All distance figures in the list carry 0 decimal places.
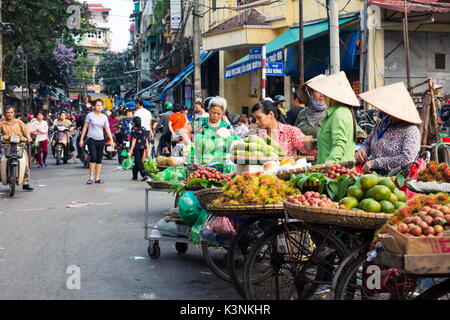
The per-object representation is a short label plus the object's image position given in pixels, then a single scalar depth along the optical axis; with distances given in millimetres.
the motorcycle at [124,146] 22933
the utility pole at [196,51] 25548
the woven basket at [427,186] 4785
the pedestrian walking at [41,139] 22328
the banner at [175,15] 42812
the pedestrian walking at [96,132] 16047
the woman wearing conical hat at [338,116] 7012
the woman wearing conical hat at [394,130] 6527
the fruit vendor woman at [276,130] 8180
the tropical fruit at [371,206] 4910
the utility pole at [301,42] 19484
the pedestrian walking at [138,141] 17047
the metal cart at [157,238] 7957
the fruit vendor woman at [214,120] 9125
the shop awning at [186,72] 34959
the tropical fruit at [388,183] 5188
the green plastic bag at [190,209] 7410
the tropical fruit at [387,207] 4926
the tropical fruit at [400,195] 5172
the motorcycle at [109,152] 24750
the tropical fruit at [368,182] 5191
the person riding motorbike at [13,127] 15016
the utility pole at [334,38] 14133
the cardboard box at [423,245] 3687
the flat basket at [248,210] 5543
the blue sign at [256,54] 19028
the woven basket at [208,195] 6637
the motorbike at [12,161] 14477
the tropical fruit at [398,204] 5011
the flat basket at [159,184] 8506
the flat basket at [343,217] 4688
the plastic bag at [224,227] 6605
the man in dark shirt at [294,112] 12616
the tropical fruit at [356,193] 5211
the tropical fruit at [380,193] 5059
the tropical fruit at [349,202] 5082
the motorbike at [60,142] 23141
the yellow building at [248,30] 24466
